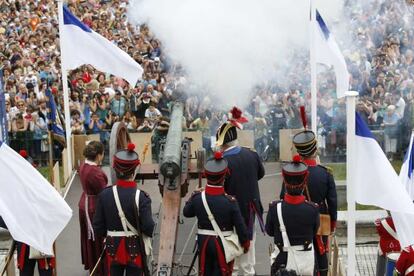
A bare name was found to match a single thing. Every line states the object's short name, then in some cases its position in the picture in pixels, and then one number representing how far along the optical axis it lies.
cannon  9.35
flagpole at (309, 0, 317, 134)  12.57
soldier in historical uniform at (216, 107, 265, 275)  9.72
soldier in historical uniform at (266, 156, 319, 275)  8.61
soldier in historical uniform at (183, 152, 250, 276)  8.92
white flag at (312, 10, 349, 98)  12.55
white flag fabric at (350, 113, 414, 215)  7.93
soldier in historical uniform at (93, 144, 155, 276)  8.86
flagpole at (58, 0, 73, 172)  13.56
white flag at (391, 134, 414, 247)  8.41
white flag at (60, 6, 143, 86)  13.45
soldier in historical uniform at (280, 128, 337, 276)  9.45
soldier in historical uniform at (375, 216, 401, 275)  9.60
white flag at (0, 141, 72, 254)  8.10
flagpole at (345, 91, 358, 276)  7.75
